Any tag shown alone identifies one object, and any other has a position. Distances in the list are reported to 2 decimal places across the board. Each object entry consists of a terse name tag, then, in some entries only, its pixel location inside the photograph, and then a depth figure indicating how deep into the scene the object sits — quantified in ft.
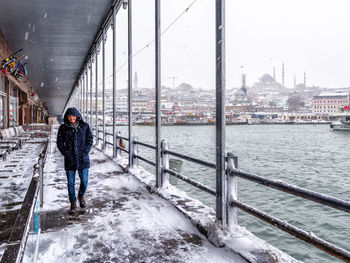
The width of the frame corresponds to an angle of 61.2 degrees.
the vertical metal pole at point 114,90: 33.42
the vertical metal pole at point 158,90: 19.15
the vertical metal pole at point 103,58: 37.46
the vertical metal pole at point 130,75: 26.22
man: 14.75
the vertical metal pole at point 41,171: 14.79
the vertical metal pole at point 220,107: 11.90
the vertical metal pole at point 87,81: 58.70
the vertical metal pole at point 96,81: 49.00
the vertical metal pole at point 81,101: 75.99
